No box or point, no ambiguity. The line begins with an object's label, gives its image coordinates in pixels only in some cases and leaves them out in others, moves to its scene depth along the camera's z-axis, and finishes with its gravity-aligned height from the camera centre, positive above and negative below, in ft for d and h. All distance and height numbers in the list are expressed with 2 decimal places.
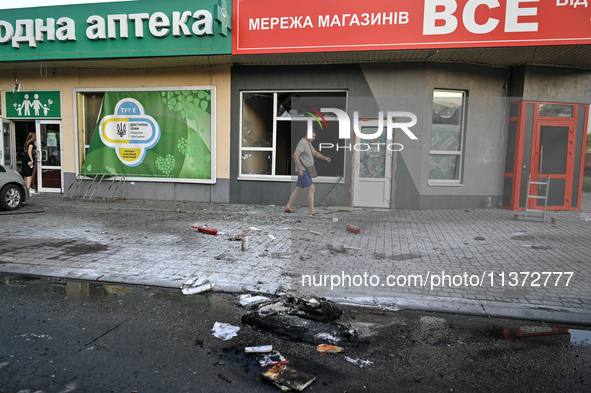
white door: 36.17 -0.93
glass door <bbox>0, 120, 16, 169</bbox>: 43.16 +0.57
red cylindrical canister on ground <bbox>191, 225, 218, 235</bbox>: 25.16 -4.71
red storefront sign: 28.96 +10.68
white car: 32.24 -3.22
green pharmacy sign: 33.73 +11.00
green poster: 38.68 +1.88
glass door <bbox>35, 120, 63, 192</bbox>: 42.88 -0.52
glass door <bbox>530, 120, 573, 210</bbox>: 35.76 +0.36
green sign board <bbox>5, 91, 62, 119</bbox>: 41.83 +4.99
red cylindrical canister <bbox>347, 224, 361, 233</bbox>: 26.22 -4.56
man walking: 32.24 -0.44
